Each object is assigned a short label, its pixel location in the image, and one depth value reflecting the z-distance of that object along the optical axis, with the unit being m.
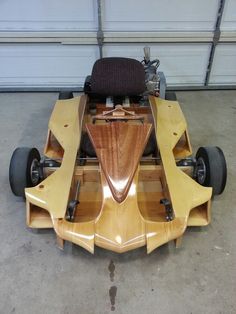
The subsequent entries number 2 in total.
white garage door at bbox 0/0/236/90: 3.35
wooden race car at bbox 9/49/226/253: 1.41
